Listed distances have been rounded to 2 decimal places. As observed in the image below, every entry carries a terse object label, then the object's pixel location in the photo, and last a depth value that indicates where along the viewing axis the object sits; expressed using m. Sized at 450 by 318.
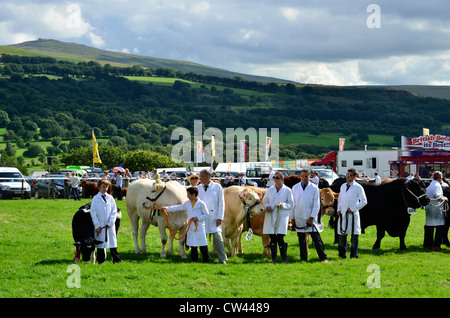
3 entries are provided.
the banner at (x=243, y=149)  68.19
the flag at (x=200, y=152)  61.96
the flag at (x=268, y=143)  65.44
